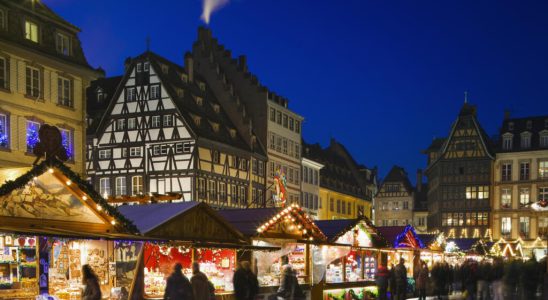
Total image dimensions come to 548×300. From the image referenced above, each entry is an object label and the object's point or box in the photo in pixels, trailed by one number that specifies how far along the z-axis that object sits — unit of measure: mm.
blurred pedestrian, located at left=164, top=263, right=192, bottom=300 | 12984
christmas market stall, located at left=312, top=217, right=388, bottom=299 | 24125
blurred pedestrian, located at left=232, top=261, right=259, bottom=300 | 15055
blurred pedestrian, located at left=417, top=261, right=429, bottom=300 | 25922
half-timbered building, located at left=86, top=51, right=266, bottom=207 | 44406
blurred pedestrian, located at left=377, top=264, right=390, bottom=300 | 23656
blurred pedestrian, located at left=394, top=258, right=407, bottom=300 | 24719
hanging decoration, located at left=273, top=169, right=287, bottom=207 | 25717
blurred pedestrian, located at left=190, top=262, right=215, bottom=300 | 13875
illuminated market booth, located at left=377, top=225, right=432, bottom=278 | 29234
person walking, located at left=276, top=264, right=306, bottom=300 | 17266
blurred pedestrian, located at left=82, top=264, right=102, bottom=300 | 12359
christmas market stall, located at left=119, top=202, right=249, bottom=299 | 16312
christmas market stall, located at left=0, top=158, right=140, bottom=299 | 13984
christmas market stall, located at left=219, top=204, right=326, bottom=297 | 21406
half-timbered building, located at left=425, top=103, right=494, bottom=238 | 70938
